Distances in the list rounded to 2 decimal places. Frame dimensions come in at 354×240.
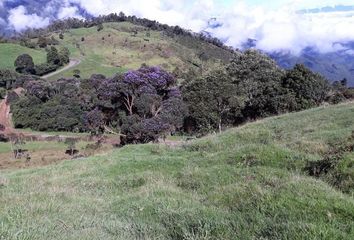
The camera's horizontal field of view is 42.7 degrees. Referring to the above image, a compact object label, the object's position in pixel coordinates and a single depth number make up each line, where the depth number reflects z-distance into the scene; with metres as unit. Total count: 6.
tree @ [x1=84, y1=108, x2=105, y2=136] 42.59
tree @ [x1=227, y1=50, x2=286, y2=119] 43.78
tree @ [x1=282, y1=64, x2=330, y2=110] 42.03
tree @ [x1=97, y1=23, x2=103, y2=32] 170.62
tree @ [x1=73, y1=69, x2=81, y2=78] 115.78
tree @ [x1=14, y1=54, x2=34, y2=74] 117.38
